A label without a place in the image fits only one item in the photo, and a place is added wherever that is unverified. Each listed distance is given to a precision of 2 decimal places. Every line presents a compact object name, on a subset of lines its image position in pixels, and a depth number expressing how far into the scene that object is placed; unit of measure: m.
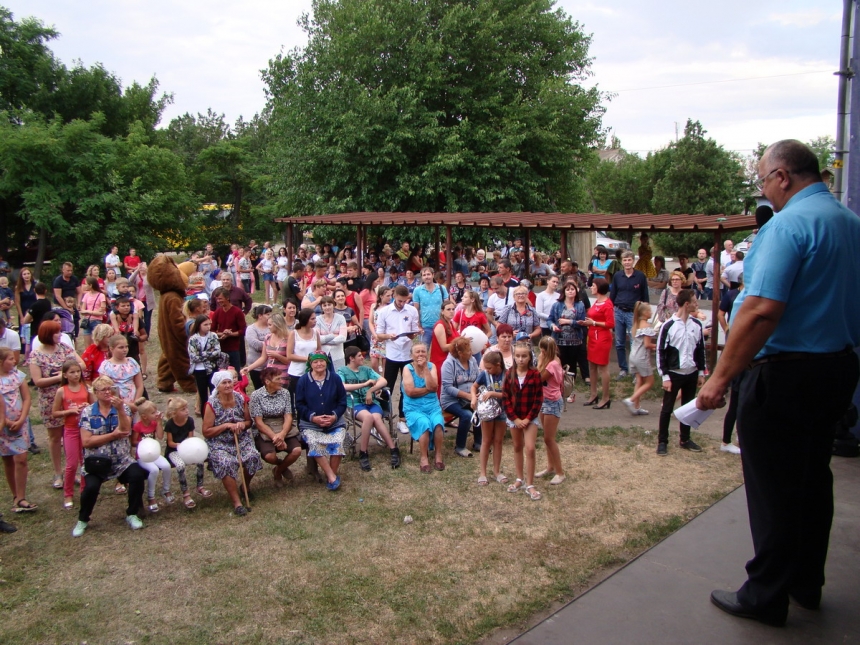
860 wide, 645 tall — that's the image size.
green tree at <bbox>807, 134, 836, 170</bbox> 41.59
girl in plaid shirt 6.22
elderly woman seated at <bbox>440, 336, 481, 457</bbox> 7.64
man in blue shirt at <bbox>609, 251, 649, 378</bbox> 10.29
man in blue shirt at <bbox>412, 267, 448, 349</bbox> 10.48
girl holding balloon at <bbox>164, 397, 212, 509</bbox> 6.41
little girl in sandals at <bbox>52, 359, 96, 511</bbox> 6.24
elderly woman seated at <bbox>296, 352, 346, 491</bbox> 6.73
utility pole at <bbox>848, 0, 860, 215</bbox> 6.35
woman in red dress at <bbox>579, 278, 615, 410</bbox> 9.20
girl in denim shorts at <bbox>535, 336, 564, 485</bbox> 6.42
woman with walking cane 6.23
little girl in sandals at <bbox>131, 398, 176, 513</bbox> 6.16
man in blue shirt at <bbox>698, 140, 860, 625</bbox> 3.04
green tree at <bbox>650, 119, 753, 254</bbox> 29.64
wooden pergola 10.20
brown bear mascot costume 10.03
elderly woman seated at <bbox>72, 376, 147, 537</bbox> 5.86
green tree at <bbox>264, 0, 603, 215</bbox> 21.84
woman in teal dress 7.28
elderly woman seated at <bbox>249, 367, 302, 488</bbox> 6.65
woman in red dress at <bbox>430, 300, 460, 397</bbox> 8.59
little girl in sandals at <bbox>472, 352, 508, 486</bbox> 6.56
